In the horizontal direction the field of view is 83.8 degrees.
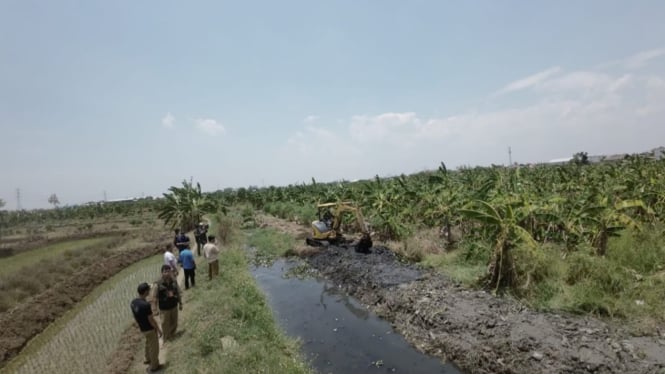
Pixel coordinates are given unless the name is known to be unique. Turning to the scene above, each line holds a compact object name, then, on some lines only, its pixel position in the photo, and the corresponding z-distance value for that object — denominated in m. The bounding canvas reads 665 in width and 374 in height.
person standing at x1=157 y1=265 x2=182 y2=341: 8.36
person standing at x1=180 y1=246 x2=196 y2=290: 12.13
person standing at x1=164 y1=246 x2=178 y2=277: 10.82
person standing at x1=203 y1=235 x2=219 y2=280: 12.99
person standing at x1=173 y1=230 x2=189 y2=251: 13.29
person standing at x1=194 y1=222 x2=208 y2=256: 18.45
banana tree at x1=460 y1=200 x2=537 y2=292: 10.03
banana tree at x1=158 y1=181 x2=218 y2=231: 26.08
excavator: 18.64
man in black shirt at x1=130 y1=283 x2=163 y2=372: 6.95
